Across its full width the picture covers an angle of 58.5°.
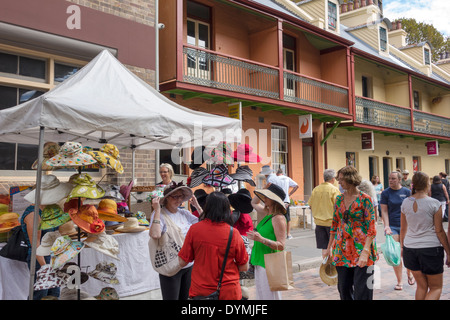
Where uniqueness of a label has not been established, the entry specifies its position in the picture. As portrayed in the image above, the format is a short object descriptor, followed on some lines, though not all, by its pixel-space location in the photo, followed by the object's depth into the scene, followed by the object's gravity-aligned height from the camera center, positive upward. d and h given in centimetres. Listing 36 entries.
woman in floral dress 412 -64
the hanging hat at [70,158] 395 +26
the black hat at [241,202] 432 -22
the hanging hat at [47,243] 395 -58
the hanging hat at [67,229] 407 -45
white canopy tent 396 +75
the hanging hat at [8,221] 433 -39
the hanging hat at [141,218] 542 -48
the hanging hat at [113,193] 513 -12
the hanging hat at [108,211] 446 -30
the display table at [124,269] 443 -105
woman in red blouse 318 -57
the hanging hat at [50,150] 439 +38
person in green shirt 378 -52
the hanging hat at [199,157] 488 +31
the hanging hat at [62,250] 387 -64
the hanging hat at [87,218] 400 -34
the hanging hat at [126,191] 562 -10
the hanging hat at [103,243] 420 -63
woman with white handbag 383 -57
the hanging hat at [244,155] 510 +34
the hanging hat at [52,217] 393 -32
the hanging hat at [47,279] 392 -93
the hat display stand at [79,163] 395 +21
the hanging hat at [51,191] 394 -6
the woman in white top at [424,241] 433 -69
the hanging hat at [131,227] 507 -55
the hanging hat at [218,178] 463 +5
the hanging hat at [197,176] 470 +7
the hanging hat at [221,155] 489 +33
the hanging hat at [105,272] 445 -99
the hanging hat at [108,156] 427 +31
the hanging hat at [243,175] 470 +8
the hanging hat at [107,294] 448 -124
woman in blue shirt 619 -41
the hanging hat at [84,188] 397 -4
